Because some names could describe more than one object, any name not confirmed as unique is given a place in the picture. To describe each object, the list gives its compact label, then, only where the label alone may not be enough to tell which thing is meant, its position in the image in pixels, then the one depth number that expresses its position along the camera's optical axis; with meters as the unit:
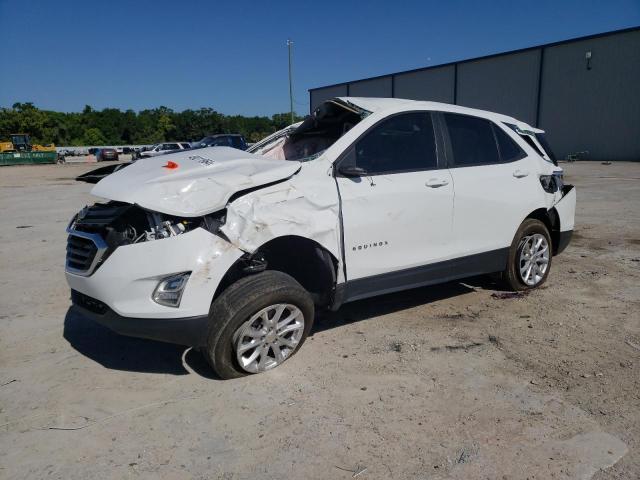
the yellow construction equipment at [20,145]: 56.01
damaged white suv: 3.00
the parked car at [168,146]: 31.79
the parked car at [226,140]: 18.25
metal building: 27.31
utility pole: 41.82
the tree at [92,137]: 86.75
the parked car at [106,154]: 45.16
